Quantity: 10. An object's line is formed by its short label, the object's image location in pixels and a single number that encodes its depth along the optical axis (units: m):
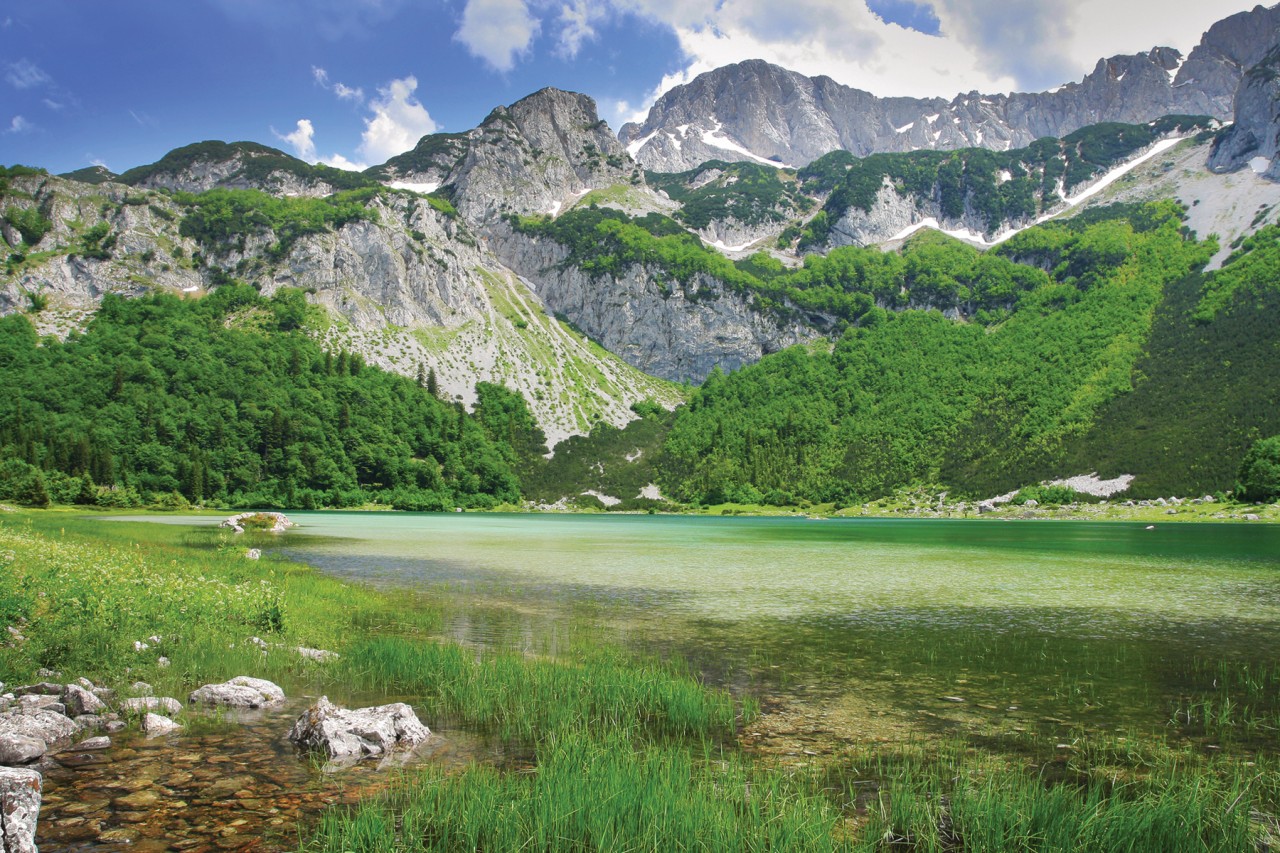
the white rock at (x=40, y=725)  10.61
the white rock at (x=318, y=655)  18.07
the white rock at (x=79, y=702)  12.25
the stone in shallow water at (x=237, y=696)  13.88
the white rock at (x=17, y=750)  9.88
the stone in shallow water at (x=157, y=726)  11.91
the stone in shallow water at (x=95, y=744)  10.98
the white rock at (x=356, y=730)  11.28
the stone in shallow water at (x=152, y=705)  12.64
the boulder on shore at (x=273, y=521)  74.62
